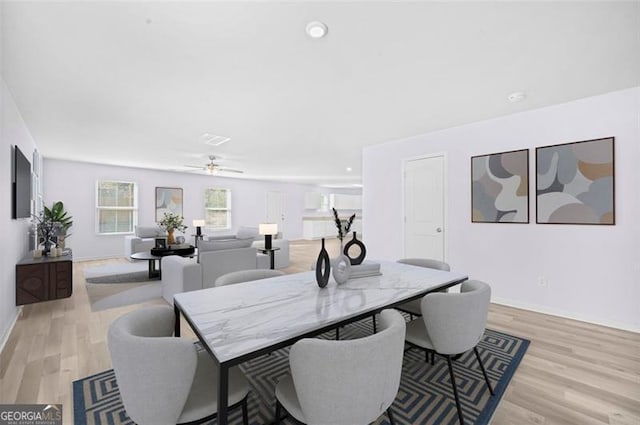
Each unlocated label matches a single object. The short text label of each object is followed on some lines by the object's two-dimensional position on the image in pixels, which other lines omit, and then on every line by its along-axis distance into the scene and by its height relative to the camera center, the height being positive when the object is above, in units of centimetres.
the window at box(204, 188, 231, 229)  907 +16
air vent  446 +123
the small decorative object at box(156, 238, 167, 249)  494 -54
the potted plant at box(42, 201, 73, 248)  438 -12
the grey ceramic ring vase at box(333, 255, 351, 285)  189 -39
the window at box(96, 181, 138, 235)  709 +15
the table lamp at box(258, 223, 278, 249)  490 -28
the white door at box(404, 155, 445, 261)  424 +8
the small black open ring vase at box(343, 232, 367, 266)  207 -29
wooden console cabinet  325 -82
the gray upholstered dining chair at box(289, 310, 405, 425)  99 -60
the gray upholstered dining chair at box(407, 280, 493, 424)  156 -61
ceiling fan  573 +95
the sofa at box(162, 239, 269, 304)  343 -69
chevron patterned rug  164 -120
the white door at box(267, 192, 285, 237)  1050 +19
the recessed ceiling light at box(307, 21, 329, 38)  181 +123
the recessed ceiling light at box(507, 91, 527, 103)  290 +125
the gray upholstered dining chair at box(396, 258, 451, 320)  228 -50
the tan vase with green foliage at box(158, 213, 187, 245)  504 -24
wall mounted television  297 +31
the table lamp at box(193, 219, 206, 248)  702 -30
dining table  105 -49
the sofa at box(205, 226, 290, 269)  583 -80
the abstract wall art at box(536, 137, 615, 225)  293 +34
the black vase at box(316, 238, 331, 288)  181 -37
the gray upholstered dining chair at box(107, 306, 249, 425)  102 -61
